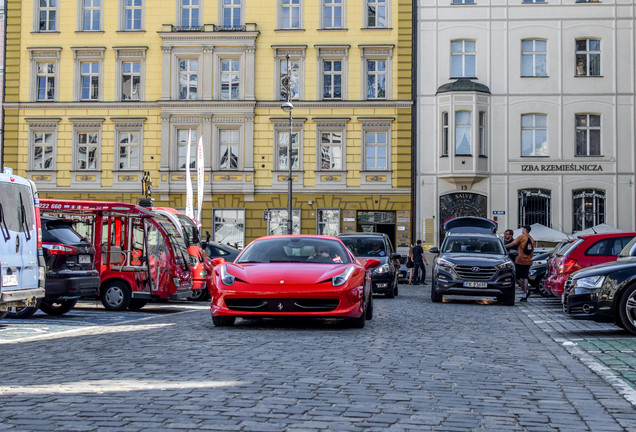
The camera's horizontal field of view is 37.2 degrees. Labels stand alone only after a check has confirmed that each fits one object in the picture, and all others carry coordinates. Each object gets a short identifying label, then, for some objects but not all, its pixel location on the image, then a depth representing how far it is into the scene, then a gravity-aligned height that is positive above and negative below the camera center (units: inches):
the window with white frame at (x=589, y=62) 1738.4 +312.7
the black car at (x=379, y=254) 995.3 -26.1
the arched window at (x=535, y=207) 1722.4 +45.3
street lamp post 1469.0 +76.8
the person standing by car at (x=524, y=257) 945.5 -25.7
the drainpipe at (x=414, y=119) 1736.0 +206.5
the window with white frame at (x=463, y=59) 1749.5 +319.3
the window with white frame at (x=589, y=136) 1733.5 +176.6
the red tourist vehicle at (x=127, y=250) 774.5 -17.6
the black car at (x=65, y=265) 643.5 -25.1
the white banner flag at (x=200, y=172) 1398.9 +85.4
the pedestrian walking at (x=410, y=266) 1485.1 -54.9
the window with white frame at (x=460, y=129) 1722.4 +186.3
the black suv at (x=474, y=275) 866.1 -40.4
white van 511.8 -9.3
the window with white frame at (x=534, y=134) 1738.4 +179.9
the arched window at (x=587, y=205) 1726.1 +49.5
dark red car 776.9 -16.6
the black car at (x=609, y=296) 510.3 -34.9
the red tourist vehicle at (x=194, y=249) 859.2 -18.5
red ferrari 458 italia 505.4 -32.4
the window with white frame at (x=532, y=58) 1744.6 +320.5
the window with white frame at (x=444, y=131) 1734.7 +183.7
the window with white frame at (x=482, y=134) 1728.6 +178.6
